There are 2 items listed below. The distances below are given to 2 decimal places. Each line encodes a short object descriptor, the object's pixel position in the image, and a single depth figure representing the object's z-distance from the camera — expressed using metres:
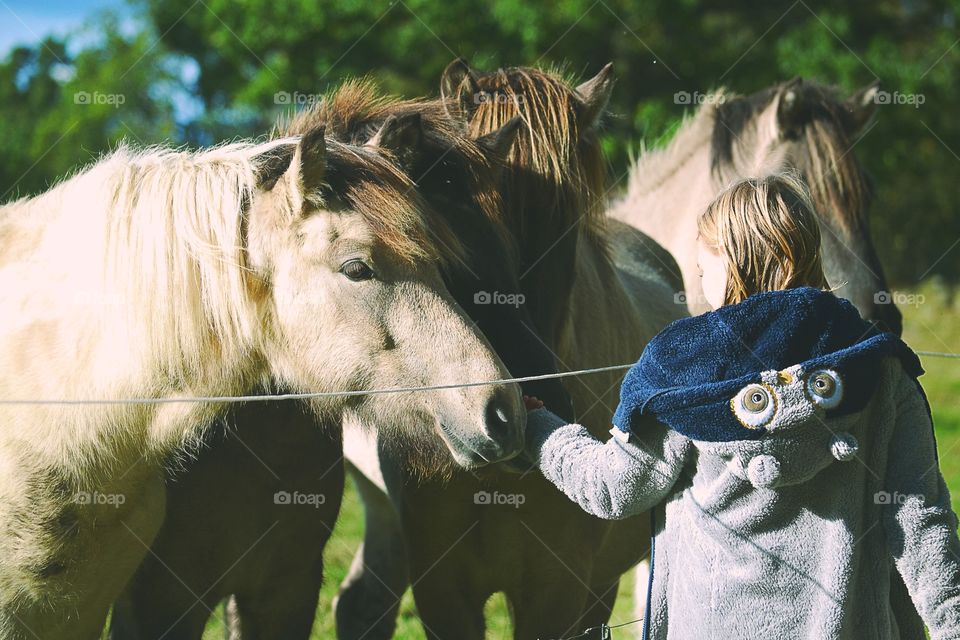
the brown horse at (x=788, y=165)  4.82
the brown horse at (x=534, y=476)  3.30
